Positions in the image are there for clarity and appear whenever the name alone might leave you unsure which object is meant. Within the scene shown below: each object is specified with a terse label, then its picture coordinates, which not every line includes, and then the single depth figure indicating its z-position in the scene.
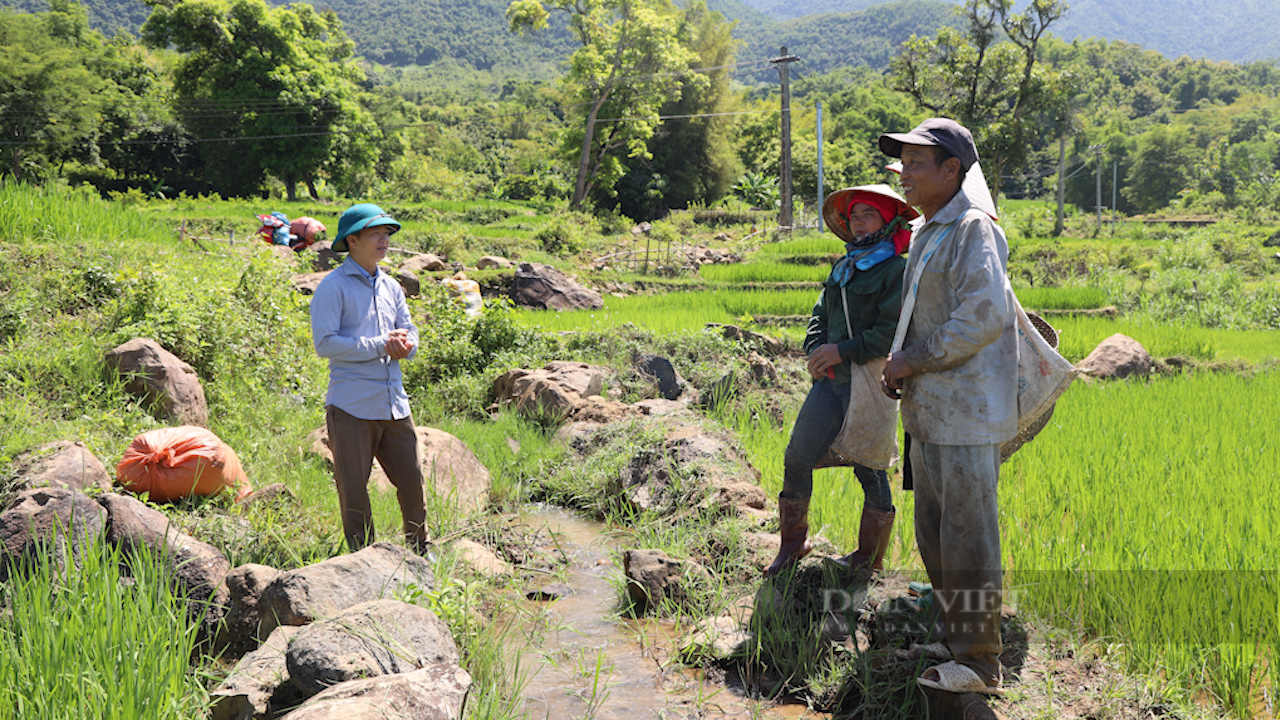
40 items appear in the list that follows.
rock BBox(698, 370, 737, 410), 7.29
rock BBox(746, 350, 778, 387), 8.03
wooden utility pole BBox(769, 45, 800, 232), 28.30
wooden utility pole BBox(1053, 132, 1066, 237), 34.49
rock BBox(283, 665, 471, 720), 2.06
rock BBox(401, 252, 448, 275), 14.40
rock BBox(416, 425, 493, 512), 5.15
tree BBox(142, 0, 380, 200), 34.03
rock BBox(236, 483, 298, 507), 4.61
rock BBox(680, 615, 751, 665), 3.36
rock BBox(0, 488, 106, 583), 3.17
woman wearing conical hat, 3.27
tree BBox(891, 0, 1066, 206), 29.69
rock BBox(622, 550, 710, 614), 3.88
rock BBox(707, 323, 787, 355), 8.95
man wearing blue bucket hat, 3.68
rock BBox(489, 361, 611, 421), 7.09
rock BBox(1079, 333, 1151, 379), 8.88
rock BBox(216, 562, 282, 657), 3.29
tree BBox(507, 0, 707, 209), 31.84
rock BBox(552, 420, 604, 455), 6.42
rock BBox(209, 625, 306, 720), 2.43
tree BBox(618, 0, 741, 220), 37.97
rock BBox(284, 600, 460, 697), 2.38
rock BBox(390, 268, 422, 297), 12.31
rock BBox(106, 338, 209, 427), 5.48
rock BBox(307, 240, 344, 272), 14.43
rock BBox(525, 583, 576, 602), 4.20
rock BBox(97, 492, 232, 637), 3.46
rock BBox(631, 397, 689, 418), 6.61
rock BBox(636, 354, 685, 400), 7.80
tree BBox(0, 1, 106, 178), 23.78
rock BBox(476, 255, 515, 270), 16.64
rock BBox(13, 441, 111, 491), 3.79
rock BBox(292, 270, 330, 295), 10.41
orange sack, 4.34
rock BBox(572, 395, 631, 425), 6.88
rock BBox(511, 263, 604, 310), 13.87
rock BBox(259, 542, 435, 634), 2.90
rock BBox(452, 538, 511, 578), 4.12
